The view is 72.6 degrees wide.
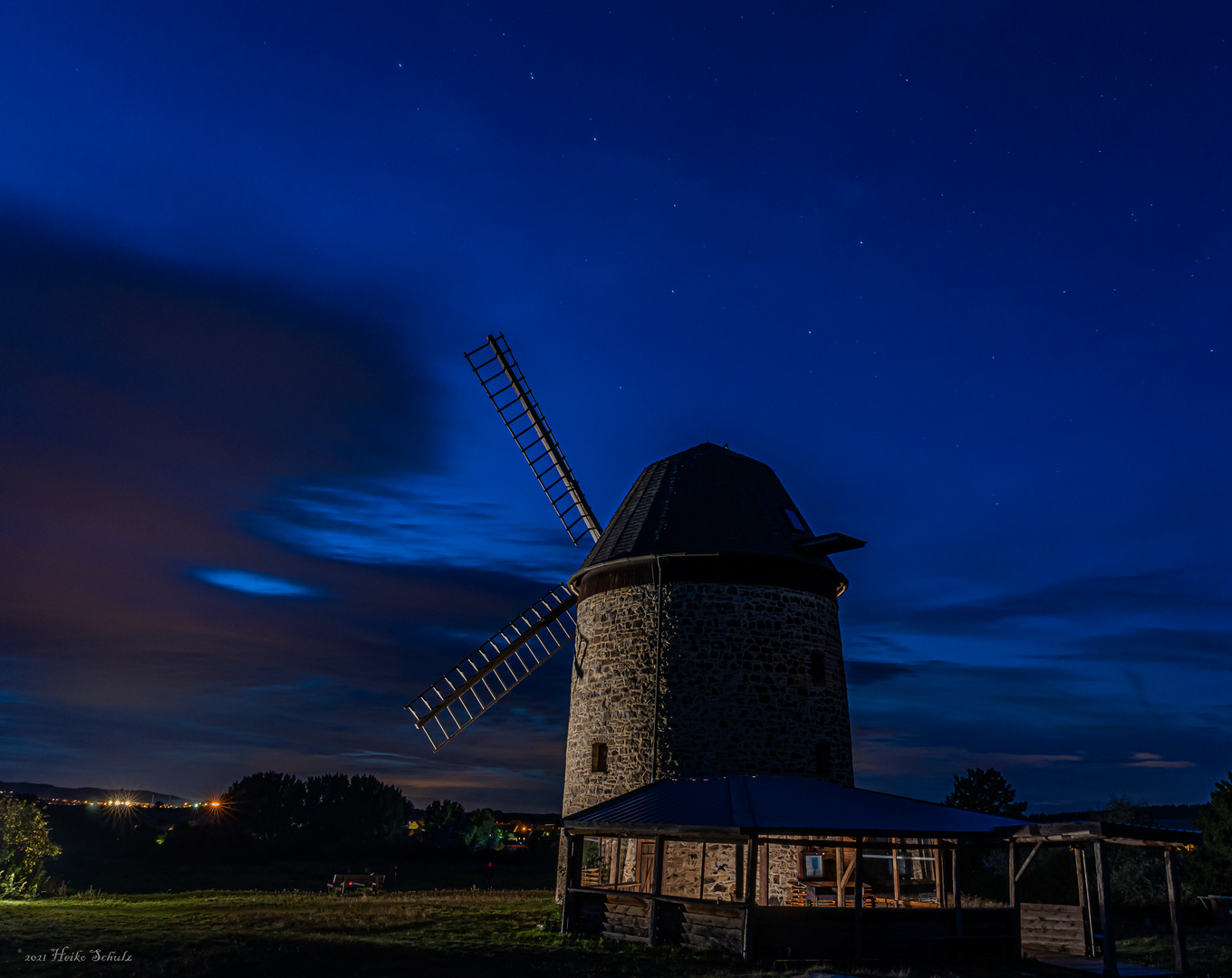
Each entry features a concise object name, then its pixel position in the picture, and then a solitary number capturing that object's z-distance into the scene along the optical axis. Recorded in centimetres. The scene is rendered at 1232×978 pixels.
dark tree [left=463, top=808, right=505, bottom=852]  5319
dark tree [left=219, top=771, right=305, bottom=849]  5416
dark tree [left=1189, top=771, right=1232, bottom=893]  2716
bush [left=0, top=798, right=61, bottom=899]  2125
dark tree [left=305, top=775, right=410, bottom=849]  5406
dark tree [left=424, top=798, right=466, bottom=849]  5866
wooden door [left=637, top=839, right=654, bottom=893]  1792
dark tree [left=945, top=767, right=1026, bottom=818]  3691
